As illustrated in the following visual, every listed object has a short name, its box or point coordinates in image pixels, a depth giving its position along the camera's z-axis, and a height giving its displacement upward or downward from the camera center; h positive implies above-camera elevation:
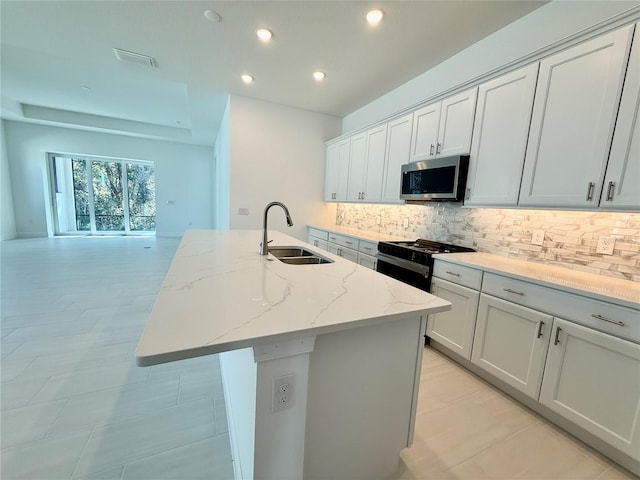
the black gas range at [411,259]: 2.37 -0.45
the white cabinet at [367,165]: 3.46 +0.62
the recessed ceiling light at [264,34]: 2.43 +1.57
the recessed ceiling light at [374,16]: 2.13 +1.58
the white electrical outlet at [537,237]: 2.09 -0.14
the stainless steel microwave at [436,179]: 2.38 +0.34
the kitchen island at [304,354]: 0.81 -0.53
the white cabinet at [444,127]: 2.36 +0.84
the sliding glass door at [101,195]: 7.46 +0.04
